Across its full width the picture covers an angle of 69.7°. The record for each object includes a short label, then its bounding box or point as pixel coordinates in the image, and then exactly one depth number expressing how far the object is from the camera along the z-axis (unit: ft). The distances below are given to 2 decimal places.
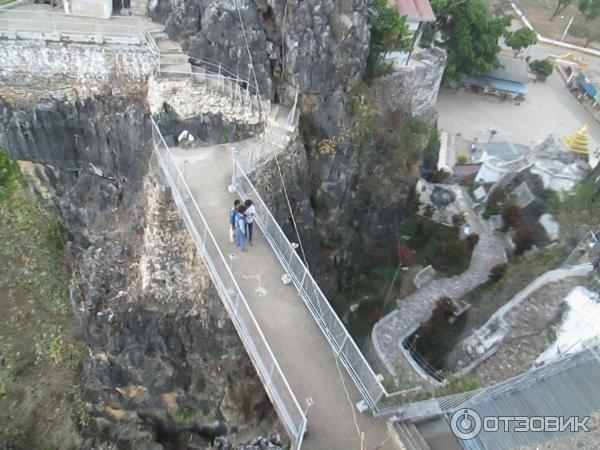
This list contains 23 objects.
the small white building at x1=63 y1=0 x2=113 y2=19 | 53.72
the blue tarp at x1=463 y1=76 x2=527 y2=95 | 126.31
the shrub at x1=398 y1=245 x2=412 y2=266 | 69.67
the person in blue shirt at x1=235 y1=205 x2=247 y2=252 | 36.88
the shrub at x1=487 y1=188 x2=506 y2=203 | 77.10
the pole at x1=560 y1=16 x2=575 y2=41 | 170.33
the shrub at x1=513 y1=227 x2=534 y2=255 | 64.69
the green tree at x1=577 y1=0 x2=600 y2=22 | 152.15
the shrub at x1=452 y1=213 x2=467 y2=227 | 73.61
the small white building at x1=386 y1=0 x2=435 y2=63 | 74.13
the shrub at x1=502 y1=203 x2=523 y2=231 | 70.28
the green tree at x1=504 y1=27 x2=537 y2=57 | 121.08
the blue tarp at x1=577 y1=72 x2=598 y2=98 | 133.28
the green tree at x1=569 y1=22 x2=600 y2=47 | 168.14
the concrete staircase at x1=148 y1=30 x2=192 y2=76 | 51.13
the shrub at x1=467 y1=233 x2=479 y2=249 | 67.41
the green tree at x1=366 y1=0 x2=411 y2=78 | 61.46
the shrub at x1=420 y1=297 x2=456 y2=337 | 54.34
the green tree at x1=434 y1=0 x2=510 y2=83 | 94.27
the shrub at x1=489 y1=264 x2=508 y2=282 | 60.95
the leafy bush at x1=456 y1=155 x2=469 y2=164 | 101.96
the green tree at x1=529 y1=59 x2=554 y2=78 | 138.31
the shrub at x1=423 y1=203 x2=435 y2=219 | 76.47
